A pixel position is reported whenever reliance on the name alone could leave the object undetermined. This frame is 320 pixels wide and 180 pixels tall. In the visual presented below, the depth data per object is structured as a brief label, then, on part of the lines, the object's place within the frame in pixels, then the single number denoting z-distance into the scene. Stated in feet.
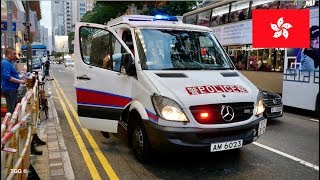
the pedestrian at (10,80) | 18.50
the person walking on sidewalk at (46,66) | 70.36
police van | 11.63
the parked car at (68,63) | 150.89
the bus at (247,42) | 28.97
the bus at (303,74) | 23.29
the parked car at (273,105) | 20.53
